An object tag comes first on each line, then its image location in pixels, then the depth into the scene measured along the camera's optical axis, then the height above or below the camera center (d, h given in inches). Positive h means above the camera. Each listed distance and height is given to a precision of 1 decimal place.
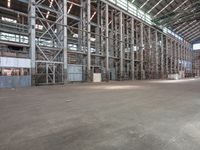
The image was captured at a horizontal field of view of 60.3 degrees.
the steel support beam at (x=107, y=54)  882.1 +111.4
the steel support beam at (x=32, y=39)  589.0 +129.2
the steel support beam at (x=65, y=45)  690.2 +125.3
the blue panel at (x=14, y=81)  518.1 -14.5
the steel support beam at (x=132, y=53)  1099.9 +142.7
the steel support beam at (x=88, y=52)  790.5 +111.0
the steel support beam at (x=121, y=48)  994.3 +161.1
